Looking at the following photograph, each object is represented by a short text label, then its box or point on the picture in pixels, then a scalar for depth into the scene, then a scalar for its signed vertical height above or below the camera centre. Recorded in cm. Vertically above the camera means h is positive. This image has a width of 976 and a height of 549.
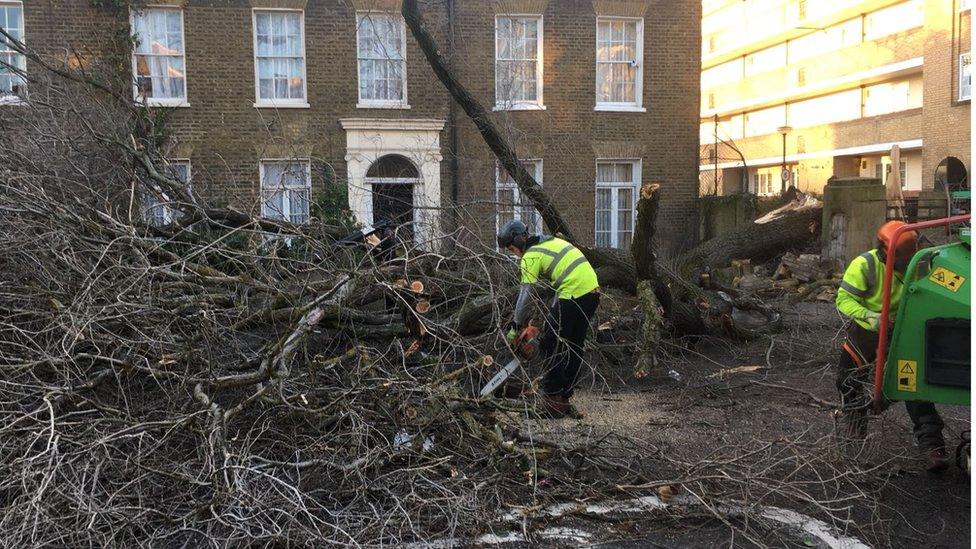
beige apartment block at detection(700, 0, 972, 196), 3100 +543
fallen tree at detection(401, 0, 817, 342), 905 -60
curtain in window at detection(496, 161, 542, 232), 1023 +1
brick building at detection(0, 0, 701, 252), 1593 +249
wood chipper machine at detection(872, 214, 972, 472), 453 -68
